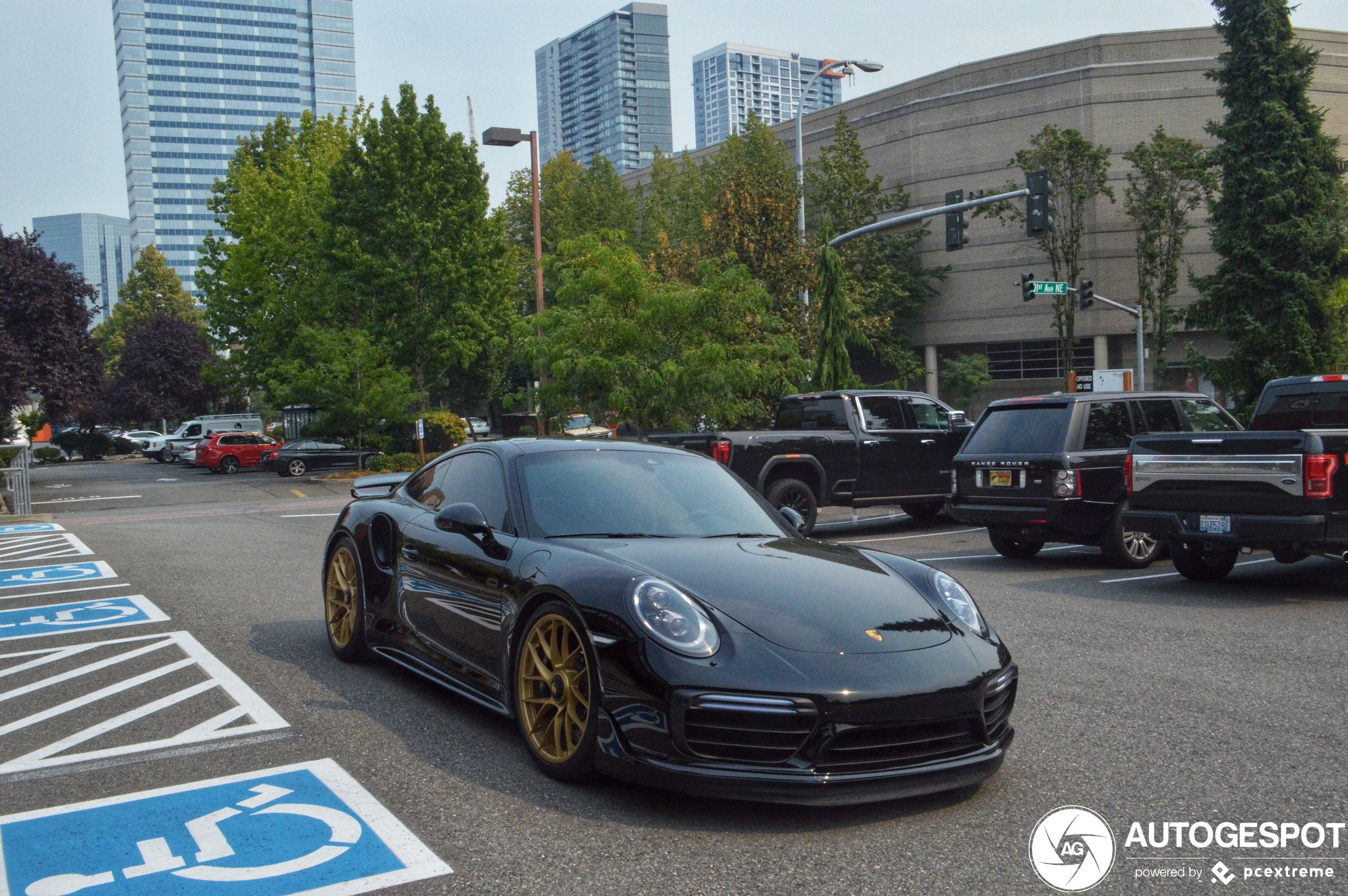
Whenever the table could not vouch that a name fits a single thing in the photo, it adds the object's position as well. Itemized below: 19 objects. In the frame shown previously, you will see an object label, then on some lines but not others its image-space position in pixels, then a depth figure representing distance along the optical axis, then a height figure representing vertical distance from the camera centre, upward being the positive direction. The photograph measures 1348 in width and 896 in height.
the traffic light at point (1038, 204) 21.75 +3.52
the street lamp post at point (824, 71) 26.34 +7.56
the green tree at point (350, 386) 33.88 +0.65
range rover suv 11.27 -0.85
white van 53.12 -0.84
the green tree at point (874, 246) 55.16 +7.22
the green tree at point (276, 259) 42.31 +6.10
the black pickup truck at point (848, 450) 14.33 -0.76
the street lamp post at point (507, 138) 26.91 +6.33
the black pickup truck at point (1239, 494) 8.79 -0.94
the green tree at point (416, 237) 39.09 +5.90
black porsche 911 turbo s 3.96 -0.94
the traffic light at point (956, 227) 22.73 +3.26
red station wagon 43.12 -1.56
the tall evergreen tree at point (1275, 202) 37.62 +5.97
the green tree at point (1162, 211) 48.00 +7.40
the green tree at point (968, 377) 54.09 +0.56
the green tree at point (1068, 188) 49.66 +8.73
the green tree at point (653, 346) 20.20 +0.97
